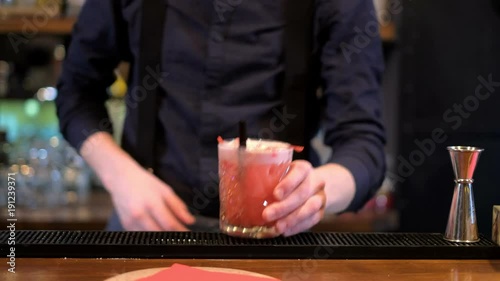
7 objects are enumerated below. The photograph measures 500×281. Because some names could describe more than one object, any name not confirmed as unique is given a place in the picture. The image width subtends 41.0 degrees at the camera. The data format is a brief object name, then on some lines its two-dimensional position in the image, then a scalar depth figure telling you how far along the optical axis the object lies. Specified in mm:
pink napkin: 958
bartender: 1477
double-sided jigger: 1121
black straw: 1027
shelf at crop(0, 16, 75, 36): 2990
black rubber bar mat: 1085
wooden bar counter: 999
